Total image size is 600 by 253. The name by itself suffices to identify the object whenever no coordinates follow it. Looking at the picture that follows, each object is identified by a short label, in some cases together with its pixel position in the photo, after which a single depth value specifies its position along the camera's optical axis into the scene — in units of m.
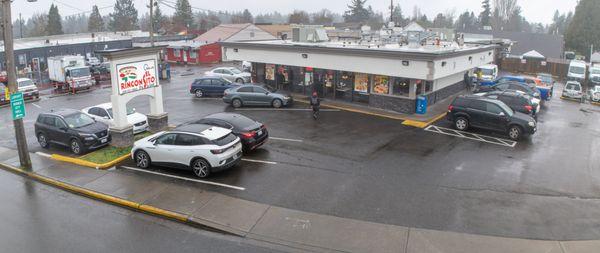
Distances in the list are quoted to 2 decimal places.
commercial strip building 24.38
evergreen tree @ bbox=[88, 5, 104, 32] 107.38
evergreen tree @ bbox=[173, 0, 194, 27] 99.74
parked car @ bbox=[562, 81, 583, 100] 32.16
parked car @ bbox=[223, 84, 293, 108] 26.72
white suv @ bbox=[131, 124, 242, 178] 14.66
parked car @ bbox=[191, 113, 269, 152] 17.14
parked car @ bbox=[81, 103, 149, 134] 20.81
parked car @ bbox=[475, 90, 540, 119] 23.66
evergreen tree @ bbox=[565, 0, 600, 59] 60.19
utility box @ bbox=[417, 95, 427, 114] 24.94
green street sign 15.89
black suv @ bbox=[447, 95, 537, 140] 20.05
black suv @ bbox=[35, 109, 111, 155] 17.95
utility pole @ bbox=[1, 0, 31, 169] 15.30
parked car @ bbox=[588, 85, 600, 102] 31.75
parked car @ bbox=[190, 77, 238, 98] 30.72
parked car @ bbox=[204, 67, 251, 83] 36.69
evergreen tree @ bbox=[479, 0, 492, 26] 112.14
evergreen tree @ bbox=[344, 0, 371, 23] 111.12
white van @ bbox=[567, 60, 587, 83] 42.22
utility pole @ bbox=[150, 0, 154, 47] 40.50
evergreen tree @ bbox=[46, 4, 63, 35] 92.88
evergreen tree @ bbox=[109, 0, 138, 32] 110.00
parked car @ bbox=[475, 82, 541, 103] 28.38
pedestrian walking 23.75
